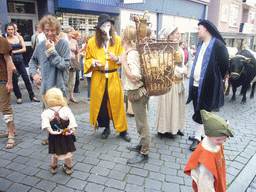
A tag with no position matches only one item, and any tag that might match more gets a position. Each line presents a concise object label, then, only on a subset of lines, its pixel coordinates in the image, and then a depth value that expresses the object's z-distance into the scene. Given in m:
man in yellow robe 3.56
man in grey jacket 3.09
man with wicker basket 2.62
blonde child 2.59
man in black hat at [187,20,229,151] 3.20
